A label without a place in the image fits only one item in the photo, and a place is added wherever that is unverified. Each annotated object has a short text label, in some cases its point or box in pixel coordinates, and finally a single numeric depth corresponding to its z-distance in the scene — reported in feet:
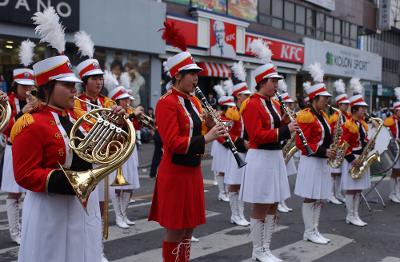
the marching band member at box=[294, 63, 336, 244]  21.93
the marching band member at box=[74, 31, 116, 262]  18.13
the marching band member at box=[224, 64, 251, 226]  25.98
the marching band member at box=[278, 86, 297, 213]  34.20
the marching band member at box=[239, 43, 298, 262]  18.99
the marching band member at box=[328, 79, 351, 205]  29.63
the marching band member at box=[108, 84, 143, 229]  24.68
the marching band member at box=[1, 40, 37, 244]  21.27
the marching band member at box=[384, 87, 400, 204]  33.40
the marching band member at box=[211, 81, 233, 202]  32.23
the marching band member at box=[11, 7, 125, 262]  10.45
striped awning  76.02
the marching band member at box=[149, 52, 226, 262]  14.17
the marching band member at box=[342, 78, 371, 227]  26.02
